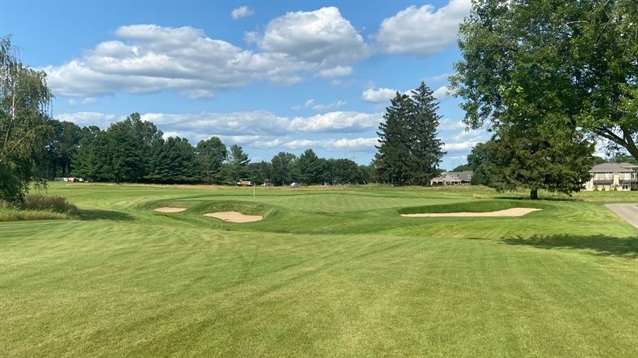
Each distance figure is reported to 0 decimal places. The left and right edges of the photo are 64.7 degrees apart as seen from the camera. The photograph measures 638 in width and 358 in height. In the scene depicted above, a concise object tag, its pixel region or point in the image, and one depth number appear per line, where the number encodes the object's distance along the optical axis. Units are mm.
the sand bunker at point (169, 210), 40781
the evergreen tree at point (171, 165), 126250
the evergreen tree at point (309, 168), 145750
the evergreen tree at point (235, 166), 143875
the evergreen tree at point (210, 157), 140750
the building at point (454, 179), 171750
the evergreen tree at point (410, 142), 112250
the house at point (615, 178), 124750
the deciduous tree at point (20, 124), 27094
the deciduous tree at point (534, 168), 50594
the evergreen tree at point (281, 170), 163750
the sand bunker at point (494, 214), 36188
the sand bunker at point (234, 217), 35806
